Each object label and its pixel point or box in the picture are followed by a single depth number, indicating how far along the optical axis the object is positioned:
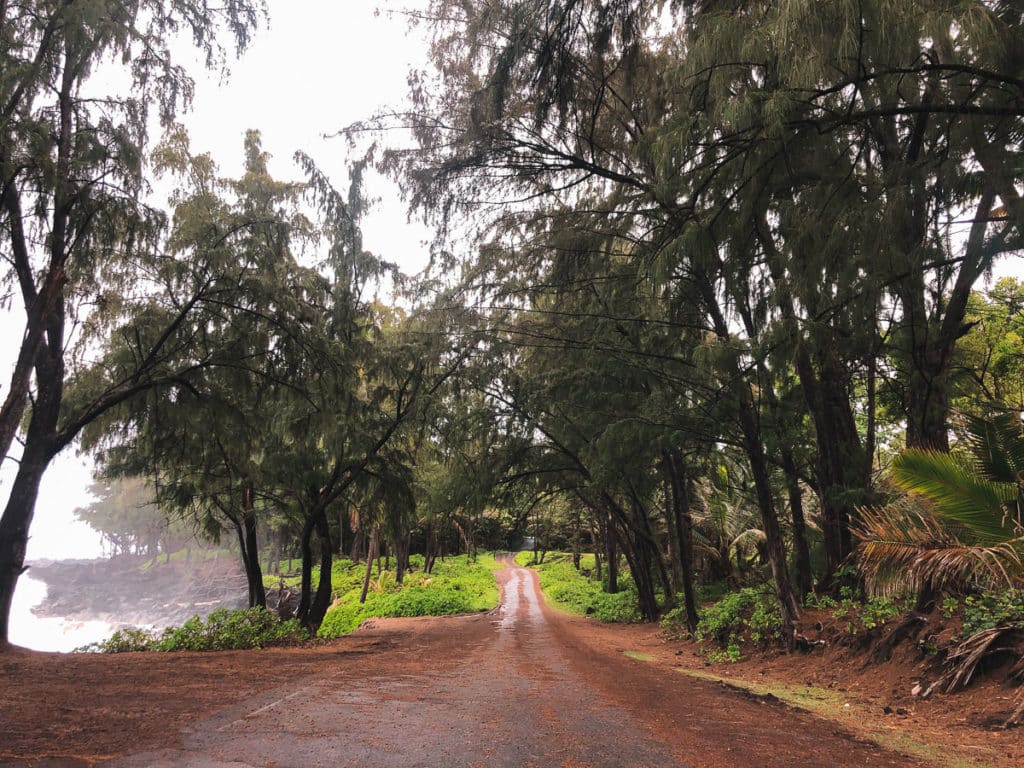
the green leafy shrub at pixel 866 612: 6.87
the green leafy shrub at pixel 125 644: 8.78
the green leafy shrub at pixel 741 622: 9.07
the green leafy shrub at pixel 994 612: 4.96
